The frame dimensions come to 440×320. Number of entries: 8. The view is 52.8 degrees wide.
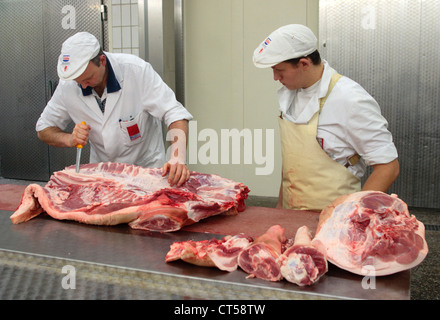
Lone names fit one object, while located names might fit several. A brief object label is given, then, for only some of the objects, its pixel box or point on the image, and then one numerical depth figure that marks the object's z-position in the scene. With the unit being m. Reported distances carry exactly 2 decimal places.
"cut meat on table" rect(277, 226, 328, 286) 1.45
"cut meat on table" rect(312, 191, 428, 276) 1.52
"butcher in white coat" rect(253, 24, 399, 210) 2.42
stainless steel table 1.44
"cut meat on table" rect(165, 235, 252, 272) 1.60
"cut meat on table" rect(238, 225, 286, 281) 1.51
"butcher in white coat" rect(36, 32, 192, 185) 3.05
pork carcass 2.07
